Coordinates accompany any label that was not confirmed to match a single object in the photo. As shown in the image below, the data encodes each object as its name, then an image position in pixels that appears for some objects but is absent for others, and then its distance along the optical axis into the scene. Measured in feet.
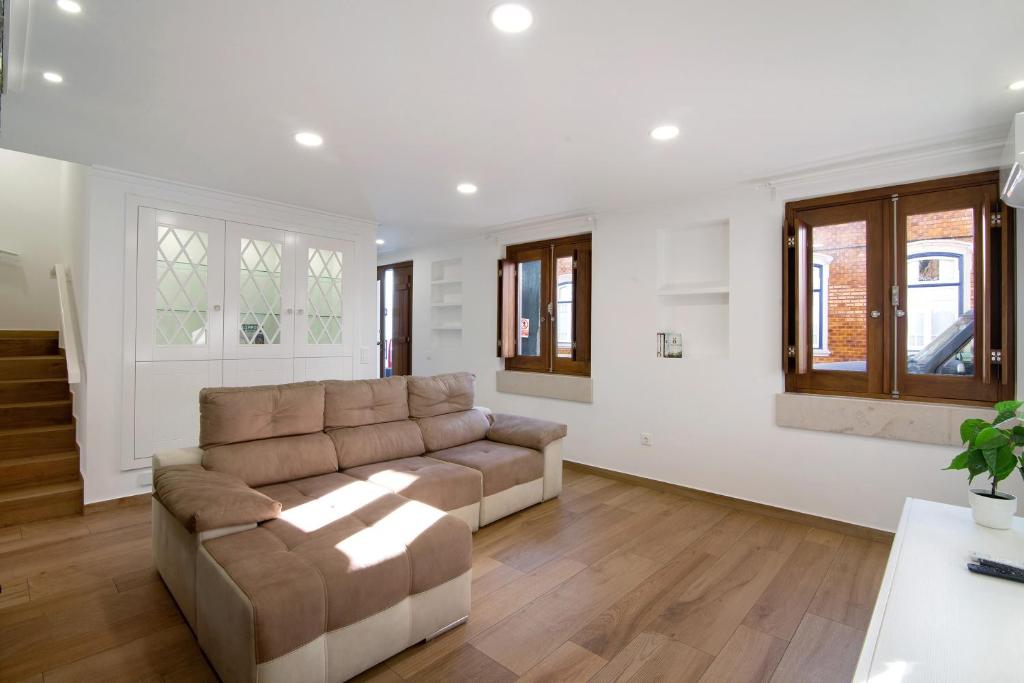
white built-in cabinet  12.12
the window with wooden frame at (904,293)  9.36
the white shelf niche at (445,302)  20.62
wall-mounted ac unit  7.11
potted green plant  5.47
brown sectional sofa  5.33
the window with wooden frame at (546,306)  15.87
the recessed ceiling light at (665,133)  8.81
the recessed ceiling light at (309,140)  9.27
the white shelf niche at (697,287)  13.17
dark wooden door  22.21
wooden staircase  10.93
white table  3.38
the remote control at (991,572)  4.53
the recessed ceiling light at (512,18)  5.61
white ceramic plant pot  5.78
